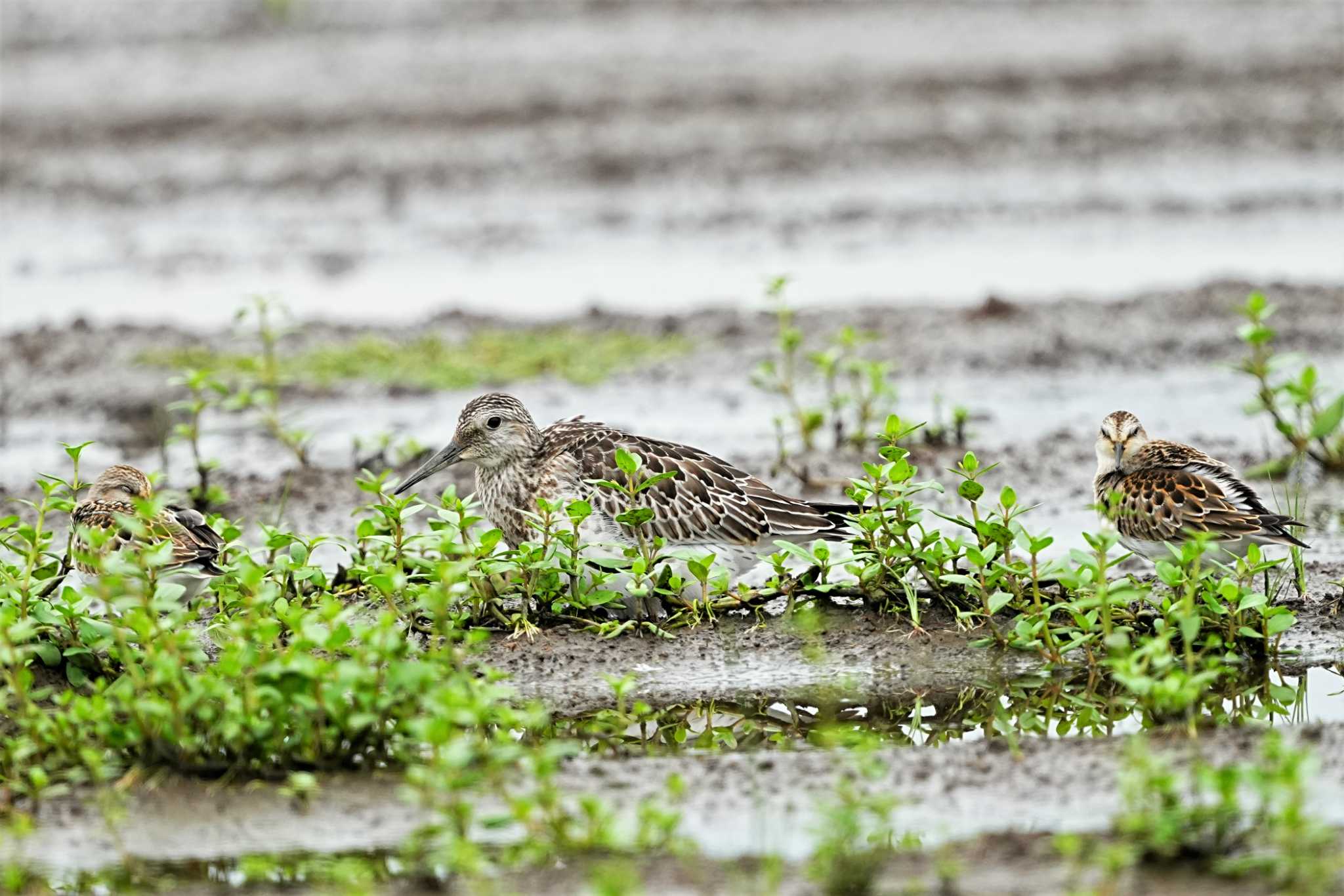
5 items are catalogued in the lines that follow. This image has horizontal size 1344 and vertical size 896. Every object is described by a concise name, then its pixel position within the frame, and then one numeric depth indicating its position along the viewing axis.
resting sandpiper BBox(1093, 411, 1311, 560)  13.39
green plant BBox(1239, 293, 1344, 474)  15.03
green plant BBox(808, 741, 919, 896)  9.08
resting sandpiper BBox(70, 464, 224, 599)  13.39
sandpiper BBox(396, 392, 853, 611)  14.17
